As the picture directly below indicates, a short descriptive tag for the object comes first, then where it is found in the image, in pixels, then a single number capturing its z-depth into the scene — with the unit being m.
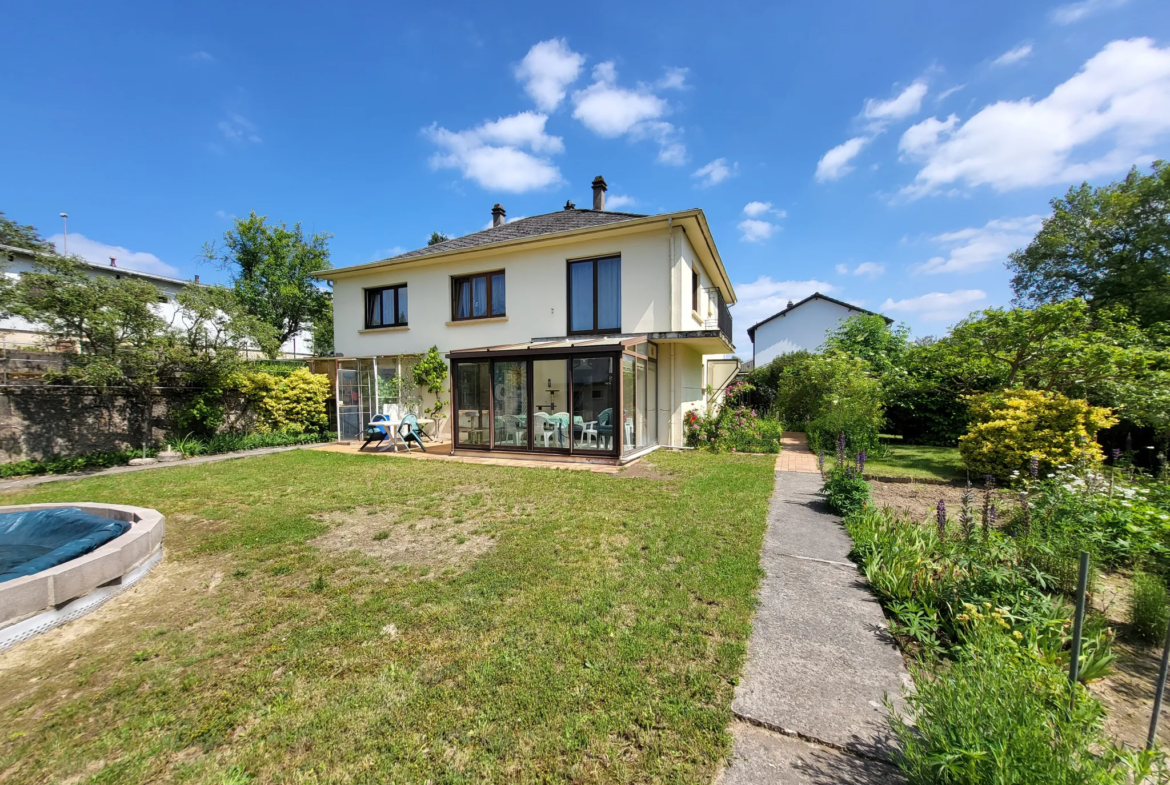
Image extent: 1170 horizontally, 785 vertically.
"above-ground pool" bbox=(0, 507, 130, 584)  4.36
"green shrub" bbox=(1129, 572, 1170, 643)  2.89
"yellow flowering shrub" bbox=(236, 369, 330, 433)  13.18
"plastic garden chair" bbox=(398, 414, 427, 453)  12.14
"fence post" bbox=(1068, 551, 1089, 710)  1.78
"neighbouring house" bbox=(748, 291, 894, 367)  32.94
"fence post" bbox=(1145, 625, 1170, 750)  1.52
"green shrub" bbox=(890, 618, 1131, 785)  1.45
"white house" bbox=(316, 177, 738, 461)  10.41
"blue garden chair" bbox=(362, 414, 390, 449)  12.27
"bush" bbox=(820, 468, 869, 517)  5.78
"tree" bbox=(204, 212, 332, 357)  28.66
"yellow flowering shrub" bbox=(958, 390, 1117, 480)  6.79
